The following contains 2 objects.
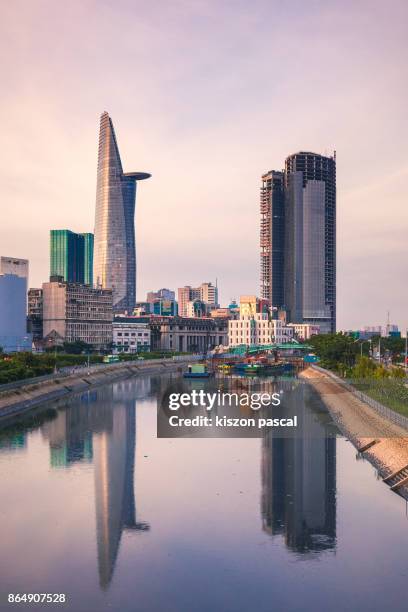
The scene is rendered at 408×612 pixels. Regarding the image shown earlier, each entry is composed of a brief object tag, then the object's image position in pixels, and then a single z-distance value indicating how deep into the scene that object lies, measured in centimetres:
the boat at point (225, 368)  18914
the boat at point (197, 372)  16600
